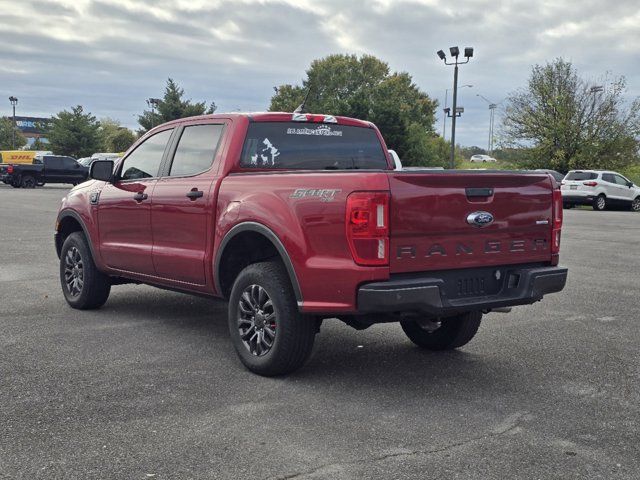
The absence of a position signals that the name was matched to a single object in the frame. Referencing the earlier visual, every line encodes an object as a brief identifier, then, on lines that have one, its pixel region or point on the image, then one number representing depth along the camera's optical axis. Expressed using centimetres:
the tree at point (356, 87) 7300
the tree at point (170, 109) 6259
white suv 2912
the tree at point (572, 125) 4084
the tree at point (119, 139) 8969
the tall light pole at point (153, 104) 6101
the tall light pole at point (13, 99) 7925
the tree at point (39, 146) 7562
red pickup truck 435
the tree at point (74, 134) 6550
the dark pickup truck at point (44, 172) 3909
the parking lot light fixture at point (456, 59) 3128
